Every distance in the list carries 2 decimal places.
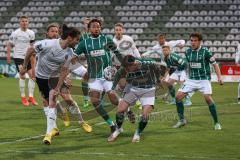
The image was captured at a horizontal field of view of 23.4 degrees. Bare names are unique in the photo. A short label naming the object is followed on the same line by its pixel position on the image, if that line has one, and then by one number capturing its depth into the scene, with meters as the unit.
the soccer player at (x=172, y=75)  16.43
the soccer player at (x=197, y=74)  12.40
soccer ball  11.55
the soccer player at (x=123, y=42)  14.53
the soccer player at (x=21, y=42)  17.49
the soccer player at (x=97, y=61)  11.30
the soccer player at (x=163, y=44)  17.78
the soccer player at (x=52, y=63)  10.08
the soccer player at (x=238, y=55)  19.31
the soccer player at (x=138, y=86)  10.45
